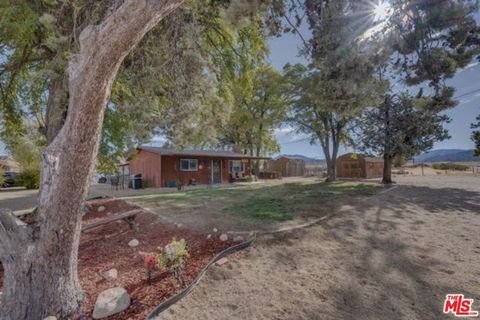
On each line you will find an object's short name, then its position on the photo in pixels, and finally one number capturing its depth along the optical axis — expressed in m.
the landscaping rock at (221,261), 3.54
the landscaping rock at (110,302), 2.52
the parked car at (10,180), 20.62
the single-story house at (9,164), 29.61
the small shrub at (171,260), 3.03
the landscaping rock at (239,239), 4.37
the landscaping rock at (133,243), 4.50
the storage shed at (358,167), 26.66
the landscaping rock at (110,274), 3.28
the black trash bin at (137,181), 17.80
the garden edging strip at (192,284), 2.48
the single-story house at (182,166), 17.17
